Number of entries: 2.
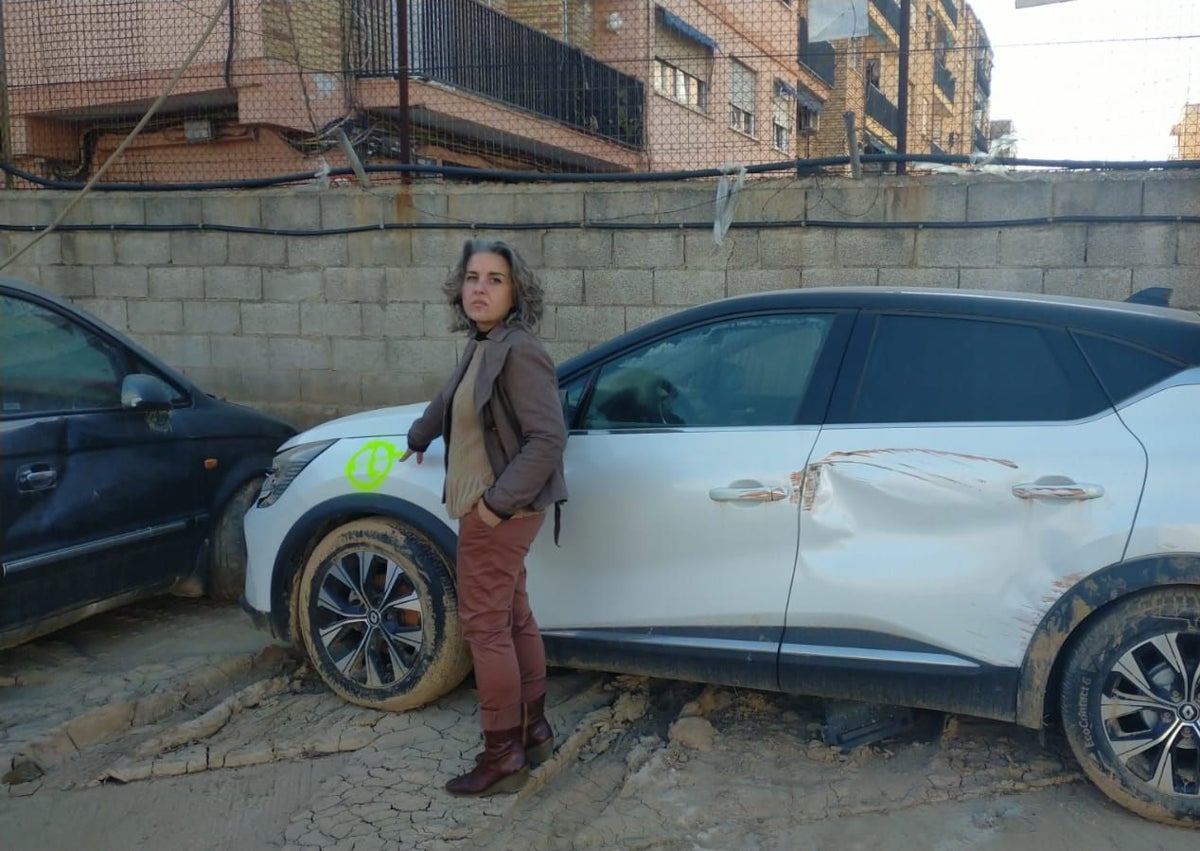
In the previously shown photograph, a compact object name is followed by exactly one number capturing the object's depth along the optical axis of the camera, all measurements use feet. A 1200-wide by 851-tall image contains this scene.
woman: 10.59
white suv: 10.37
